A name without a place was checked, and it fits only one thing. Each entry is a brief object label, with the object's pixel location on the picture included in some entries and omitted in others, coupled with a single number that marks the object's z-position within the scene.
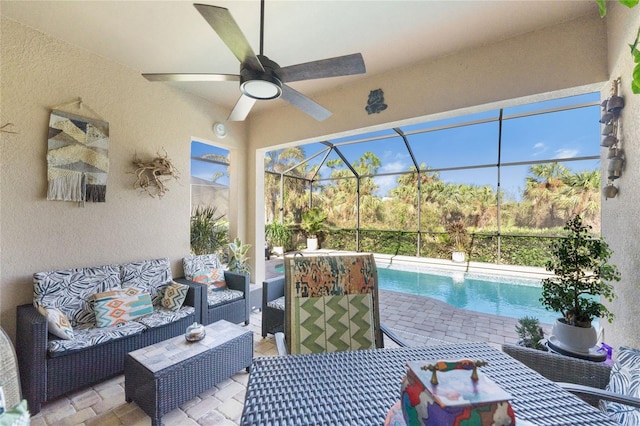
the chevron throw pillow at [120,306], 2.54
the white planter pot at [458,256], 7.69
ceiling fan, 1.69
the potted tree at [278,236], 8.77
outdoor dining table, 0.87
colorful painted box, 0.63
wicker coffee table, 1.86
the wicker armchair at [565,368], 1.47
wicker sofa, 2.07
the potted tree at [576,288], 1.91
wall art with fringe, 2.69
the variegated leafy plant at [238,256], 4.27
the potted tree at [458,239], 7.71
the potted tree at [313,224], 9.71
